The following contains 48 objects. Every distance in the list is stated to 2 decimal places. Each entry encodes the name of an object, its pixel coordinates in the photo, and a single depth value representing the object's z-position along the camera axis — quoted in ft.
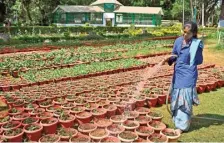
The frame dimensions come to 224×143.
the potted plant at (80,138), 12.78
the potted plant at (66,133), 12.94
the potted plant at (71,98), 19.14
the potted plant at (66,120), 15.14
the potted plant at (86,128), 13.78
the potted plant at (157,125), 14.17
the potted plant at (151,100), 19.76
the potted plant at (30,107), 17.12
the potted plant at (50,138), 12.75
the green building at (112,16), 145.28
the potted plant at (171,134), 13.34
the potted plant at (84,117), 15.80
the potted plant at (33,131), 13.71
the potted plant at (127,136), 12.82
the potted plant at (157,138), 13.01
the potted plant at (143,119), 14.88
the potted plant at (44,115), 15.46
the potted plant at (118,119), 14.96
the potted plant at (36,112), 16.11
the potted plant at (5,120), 14.72
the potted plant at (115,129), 13.50
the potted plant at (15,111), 16.14
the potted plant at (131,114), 15.61
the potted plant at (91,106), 17.30
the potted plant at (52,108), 16.91
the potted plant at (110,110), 16.91
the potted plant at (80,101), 18.17
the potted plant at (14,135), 13.11
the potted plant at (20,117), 15.25
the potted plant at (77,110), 16.58
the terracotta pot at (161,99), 20.44
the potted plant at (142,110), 16.51
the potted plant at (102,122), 14.47
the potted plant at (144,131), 13.46
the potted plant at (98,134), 12.94
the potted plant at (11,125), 13.96
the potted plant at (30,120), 14.82
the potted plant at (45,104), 17.75
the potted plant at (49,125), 14.52
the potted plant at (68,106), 17.30
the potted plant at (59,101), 18.35
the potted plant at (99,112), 16.28
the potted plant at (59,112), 16.03
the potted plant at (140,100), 19.11
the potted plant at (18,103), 17.87
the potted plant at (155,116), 15.87
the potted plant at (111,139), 12.92
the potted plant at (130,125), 14.07
